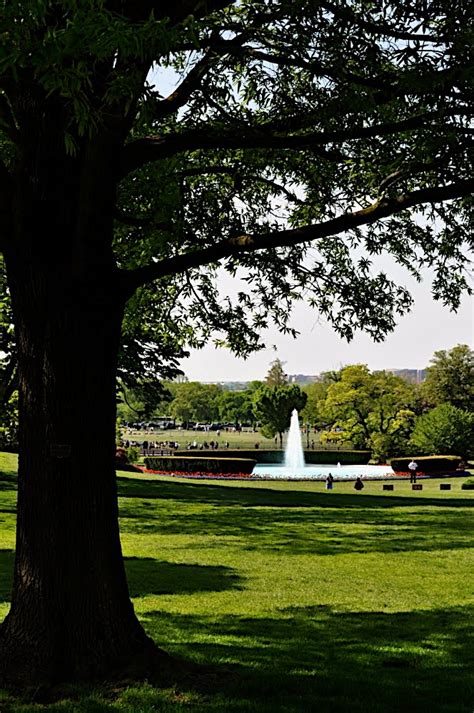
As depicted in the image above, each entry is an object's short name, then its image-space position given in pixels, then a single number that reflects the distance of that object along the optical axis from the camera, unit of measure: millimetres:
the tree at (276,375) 142625
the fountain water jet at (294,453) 76500
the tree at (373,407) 74312
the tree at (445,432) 68750
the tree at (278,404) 102000
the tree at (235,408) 151250
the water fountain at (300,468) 63344
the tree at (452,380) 85500
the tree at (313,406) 106750
